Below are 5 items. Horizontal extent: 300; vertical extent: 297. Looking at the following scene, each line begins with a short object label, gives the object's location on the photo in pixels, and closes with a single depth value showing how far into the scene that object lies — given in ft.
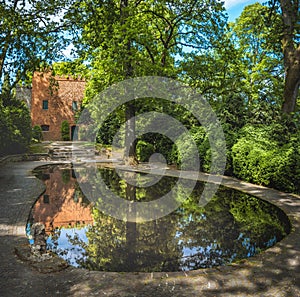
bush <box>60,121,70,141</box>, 130.82
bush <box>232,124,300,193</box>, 37.55
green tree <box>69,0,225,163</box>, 48.73
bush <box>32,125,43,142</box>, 114.80
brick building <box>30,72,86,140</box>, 131.03
